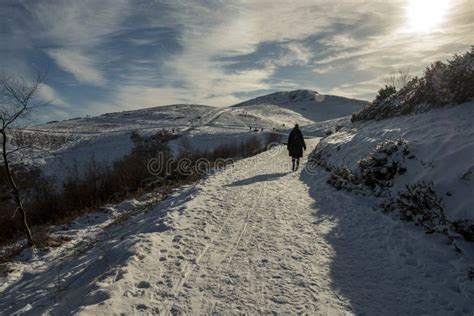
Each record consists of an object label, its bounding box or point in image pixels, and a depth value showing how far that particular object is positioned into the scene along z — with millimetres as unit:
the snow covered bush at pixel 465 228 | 5242
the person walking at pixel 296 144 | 16428
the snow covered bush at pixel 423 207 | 5992
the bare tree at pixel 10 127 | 8980
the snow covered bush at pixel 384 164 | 8586
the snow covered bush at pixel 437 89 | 10453
